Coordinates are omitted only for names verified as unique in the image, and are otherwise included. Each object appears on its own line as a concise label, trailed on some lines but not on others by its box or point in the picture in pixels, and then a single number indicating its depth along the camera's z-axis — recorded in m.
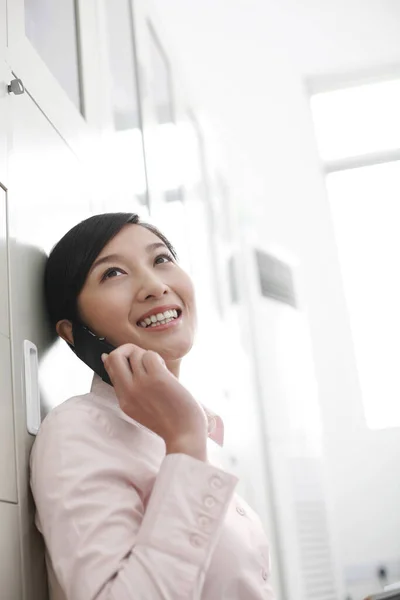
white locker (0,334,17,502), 0.96
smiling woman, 0.80
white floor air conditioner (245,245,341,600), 2.62
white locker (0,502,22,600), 0.93
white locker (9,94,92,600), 1.04
